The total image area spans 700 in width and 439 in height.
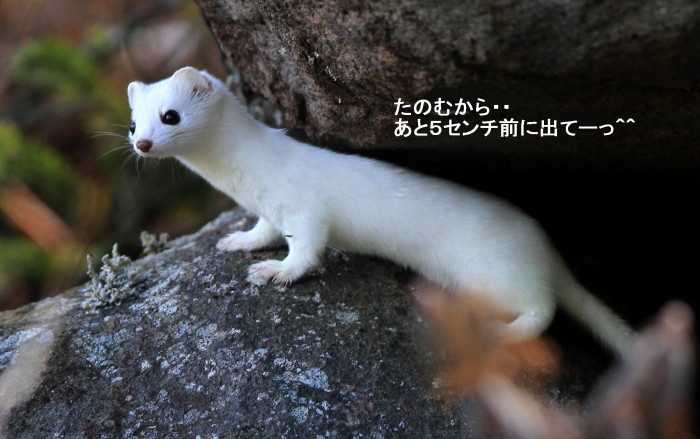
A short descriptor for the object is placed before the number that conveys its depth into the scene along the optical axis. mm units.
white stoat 2143
